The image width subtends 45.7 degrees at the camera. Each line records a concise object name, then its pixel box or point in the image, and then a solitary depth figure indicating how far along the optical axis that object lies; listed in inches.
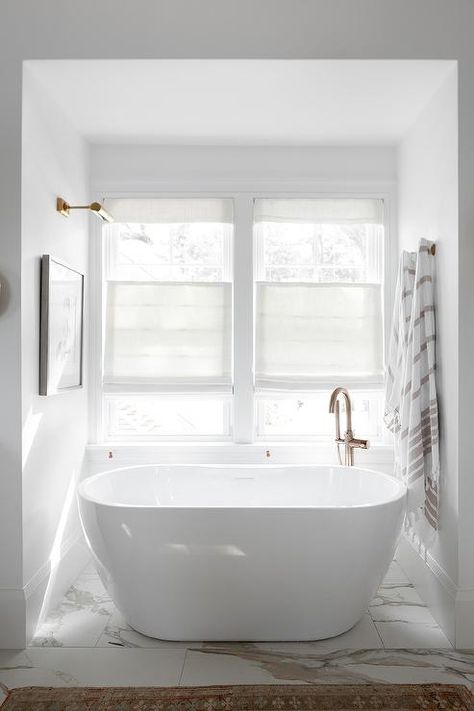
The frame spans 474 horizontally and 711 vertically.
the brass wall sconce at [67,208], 108.9
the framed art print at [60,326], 100.3
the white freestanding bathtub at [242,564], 88.4
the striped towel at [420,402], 101.0
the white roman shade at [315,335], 131.4
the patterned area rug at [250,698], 77.6
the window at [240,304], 131.6
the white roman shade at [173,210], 133.2
